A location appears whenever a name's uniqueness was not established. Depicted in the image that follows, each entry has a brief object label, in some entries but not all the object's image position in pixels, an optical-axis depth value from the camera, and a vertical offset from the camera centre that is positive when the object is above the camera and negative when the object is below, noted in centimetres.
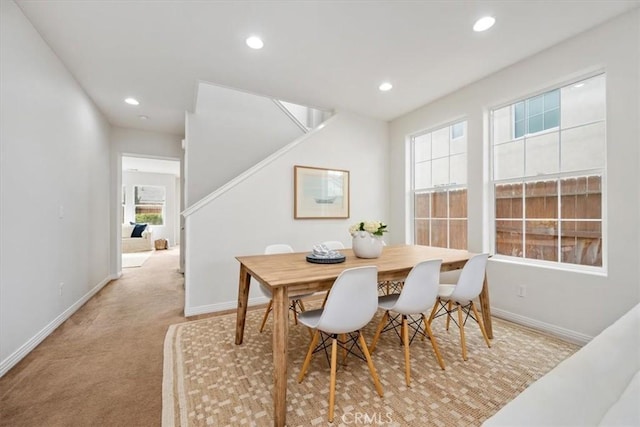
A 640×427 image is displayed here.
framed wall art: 370 +31
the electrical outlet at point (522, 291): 268 -78
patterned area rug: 148 -112
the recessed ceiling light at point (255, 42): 237 +157
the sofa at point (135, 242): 762 -82
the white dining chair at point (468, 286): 204 -57
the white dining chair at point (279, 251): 249 -39
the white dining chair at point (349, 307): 148 -54
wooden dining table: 144 -39
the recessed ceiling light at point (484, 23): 215 +158
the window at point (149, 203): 924 +37
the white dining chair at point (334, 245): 298 -36
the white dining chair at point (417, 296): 176 -56
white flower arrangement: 226 -12
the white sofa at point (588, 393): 62 -47
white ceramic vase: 228 -27
